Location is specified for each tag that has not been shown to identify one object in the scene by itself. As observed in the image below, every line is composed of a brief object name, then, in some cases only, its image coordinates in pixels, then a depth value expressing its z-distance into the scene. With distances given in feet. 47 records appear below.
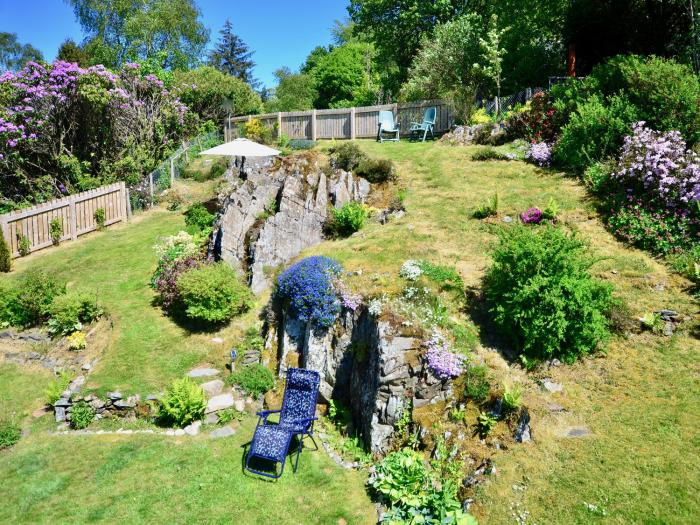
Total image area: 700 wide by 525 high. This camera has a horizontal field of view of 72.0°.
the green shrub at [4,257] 45.60
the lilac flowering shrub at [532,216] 37.76
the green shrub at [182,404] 27.73
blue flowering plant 30.55
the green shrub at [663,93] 39.11
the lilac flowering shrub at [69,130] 58.13
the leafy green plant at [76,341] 35.27
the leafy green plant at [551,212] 37.40
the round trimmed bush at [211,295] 35.06
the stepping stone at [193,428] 27.55
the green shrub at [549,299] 25.05
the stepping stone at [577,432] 21.34
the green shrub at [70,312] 36.32
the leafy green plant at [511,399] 22.33
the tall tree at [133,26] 109.81
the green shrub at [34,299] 37.35
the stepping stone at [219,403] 28.99
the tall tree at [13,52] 169.34
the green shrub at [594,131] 42.50
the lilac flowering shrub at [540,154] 48.24
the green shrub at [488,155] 51.60
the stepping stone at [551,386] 23.98
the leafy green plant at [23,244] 48.80
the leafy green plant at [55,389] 29.58
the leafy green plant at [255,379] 30.50
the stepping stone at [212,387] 30.19
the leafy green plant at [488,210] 39.28
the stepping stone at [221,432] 27.32
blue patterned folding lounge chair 23.81
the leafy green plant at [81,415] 28.63
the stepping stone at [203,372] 31.78
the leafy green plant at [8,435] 26.91
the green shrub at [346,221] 40.63
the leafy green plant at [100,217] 55.06
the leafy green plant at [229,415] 28.53
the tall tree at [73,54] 115.96
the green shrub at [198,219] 50.67
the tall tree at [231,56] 162.71
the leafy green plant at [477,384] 23.77
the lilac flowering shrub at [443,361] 24.56
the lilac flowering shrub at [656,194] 32.83
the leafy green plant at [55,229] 51.11
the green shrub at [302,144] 65.16
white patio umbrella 51.78
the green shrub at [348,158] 49.12
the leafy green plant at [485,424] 22.63
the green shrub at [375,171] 48.60
